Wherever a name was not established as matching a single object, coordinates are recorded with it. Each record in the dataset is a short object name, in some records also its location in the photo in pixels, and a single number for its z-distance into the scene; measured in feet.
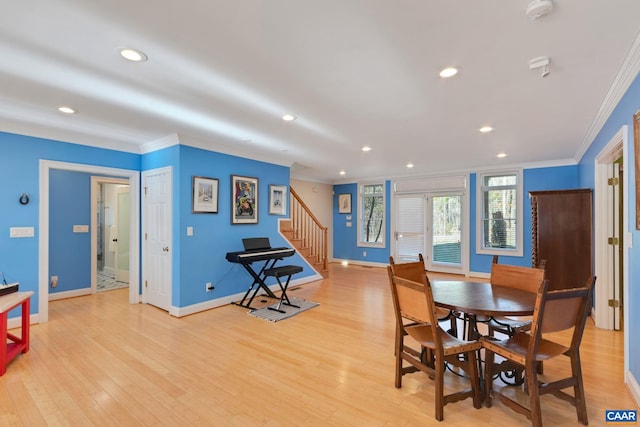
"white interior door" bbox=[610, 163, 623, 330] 11.17
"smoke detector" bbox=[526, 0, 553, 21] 4.79
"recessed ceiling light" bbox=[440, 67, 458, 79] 7.04
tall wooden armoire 13.11
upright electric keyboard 13.82
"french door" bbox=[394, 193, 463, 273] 22.02
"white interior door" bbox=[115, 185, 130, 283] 19.81
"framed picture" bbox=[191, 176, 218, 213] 13.50
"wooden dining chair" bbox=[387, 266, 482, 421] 6.24
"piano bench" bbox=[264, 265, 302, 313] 13.64
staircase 19.70
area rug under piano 12.67
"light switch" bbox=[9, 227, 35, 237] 11.40
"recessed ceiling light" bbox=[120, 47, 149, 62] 6.29
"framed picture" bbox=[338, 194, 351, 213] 27.55
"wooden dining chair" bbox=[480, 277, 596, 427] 5.64
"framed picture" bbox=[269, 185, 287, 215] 17.43
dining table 6.28
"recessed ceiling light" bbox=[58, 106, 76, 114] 9.70
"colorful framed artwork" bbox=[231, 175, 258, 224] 15.24
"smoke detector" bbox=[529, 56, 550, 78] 6.58
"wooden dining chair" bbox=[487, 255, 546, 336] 7.90
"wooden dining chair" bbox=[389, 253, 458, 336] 8.55
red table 8.09
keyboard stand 14.28
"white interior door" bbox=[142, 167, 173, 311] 13.35
